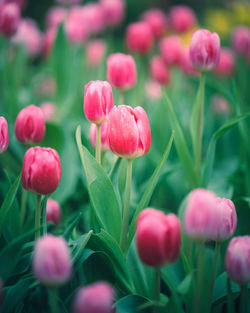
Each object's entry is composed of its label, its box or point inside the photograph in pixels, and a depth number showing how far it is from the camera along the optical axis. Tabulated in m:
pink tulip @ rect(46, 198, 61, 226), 1.13
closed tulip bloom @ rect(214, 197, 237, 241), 0.98
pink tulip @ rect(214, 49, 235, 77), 1.96
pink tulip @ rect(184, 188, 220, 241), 0.90
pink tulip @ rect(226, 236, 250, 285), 0.94
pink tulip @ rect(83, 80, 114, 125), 1.05
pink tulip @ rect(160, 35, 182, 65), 1.79
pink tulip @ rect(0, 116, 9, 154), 1.04
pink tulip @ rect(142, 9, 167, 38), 1.99
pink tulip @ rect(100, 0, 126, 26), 1.84
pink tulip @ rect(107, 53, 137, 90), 1.22
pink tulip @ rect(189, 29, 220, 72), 1.14
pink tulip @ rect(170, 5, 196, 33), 2.04
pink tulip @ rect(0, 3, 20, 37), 1.37
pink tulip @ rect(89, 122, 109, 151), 1.11
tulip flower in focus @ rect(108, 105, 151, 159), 1.00
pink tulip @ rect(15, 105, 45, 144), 1.10
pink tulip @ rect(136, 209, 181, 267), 0.91
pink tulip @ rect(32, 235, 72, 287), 0.88
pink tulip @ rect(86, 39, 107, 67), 2.48
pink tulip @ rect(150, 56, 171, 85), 1.85
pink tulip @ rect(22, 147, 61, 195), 1.00
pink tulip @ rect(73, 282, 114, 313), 0.86
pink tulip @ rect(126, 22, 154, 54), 1.72
